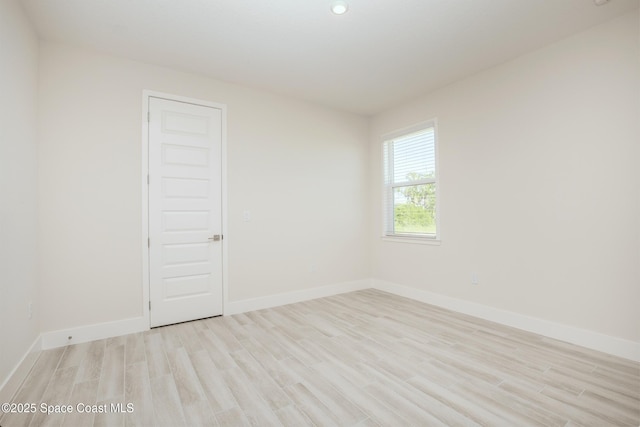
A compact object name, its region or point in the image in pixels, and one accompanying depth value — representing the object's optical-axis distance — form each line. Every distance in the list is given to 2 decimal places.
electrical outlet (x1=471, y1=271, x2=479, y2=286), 3.52
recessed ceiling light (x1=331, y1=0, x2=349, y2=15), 2.33
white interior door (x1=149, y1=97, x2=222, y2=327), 3.26
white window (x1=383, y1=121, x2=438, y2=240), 4.12
